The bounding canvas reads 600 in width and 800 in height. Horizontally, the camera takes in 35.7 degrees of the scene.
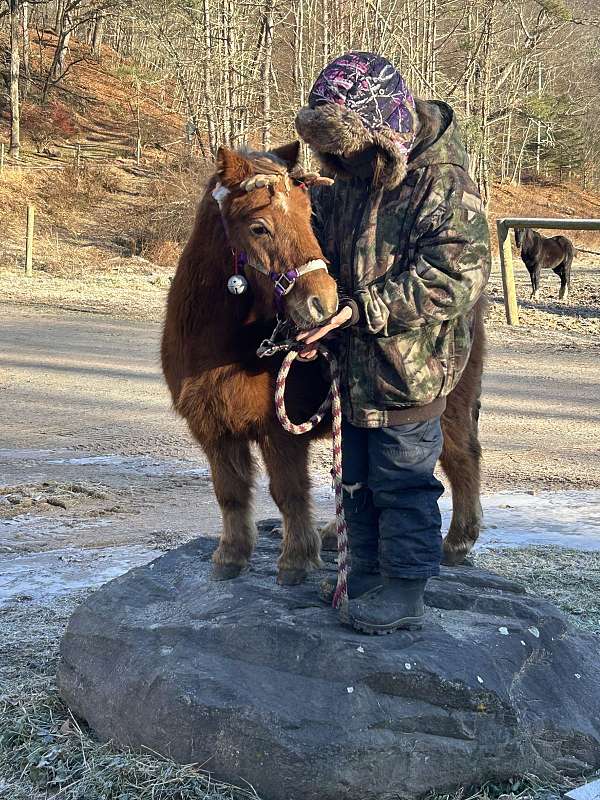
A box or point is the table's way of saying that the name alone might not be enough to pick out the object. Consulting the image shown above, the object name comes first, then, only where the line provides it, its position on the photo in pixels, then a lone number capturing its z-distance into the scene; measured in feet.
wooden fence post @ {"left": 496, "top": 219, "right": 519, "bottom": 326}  47.75
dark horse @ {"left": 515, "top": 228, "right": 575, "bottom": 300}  60.59
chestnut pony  10.47
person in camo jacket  10.00
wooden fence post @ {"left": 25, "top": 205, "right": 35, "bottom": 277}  67.31
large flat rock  9.58
